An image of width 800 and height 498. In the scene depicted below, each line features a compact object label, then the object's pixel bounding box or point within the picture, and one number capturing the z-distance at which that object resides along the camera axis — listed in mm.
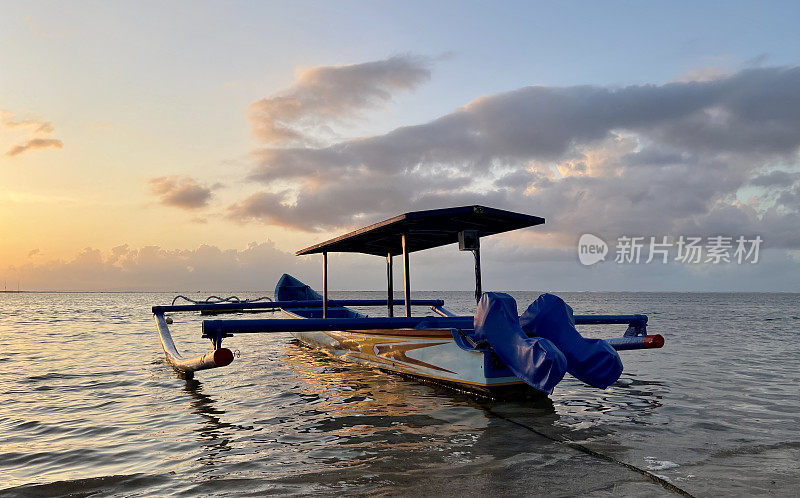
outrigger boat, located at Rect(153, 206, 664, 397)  7008
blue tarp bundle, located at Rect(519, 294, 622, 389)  6965
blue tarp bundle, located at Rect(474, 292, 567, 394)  6543
